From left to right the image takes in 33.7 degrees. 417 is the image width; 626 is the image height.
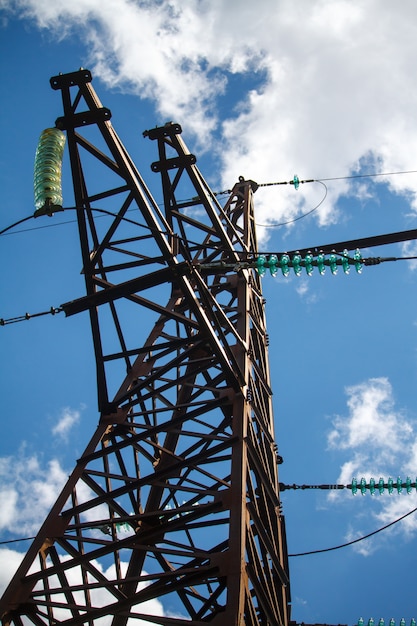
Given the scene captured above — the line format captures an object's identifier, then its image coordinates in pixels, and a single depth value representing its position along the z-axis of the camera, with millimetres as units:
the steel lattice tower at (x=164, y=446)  8867
